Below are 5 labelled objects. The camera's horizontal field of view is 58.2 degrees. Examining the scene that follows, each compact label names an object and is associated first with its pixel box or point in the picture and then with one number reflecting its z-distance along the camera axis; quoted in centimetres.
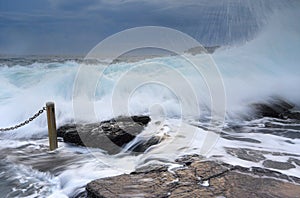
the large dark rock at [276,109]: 695
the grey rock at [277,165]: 350
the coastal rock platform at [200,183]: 243
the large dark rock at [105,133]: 462
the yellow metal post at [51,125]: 439
